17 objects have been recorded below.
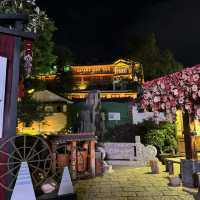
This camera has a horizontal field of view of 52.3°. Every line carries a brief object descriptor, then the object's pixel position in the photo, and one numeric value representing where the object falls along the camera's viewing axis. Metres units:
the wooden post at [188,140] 5.19
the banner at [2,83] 3.44
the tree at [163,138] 9.28
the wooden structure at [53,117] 13.37
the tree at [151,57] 20.77
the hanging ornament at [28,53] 4.02
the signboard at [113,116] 13.58
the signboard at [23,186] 3.15
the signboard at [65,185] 4.24
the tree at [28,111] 9.83
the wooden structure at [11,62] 3.49
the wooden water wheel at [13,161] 3.10
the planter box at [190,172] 5.04
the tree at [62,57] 20.39
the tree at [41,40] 7.73
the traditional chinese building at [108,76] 19.91
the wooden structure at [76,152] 6.12
